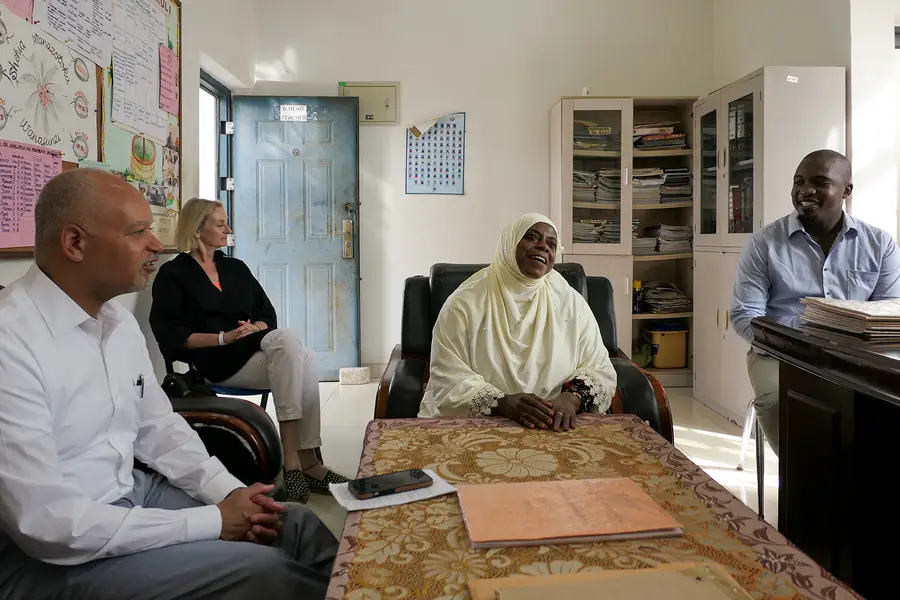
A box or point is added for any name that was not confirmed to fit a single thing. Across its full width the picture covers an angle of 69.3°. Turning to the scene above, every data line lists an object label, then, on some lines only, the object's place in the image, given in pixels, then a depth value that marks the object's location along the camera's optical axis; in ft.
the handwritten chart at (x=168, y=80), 9.80
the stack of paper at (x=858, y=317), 4.61
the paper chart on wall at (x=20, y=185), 6.36
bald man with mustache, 3.43
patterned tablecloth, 2.83
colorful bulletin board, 6.44
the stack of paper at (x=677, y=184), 14.60
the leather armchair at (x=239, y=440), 5.62
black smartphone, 3.72
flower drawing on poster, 6.29
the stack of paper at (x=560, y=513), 3.19
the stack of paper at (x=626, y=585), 2.64
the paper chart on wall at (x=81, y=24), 6.86
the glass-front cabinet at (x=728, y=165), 11.20
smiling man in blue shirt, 7.80
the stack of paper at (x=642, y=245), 14.56
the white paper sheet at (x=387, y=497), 3.61
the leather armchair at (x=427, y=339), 6.72
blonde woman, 8.56
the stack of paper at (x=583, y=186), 14.42
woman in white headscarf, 6.48
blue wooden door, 15.01
